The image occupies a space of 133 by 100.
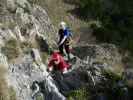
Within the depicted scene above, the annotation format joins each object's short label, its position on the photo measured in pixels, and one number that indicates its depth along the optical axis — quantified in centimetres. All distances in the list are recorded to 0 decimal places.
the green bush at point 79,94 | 681
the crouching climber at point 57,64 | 699
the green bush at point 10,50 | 750
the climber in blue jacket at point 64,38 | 773
